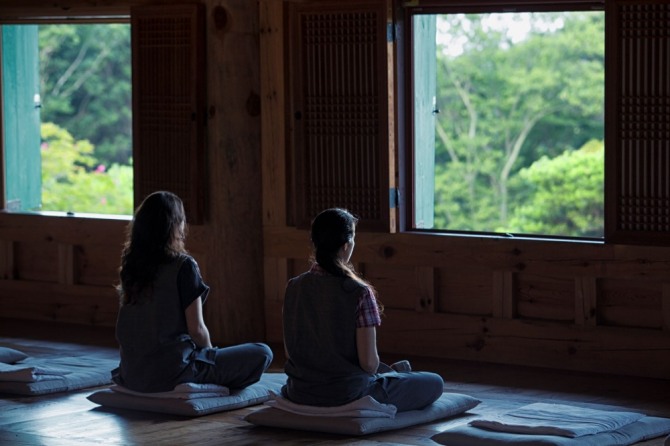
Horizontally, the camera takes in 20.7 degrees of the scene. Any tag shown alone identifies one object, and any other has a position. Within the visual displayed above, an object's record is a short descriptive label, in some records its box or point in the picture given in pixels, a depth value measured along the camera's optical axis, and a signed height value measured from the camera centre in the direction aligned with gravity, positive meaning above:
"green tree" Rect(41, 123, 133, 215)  21.78 -0.27
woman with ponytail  6.85 -0.65
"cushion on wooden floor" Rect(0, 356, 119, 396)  8.17 -0.99
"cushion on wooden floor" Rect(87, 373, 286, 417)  7.49 -1.01
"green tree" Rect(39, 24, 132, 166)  23.41 +0.94
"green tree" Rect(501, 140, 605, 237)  19.80 -0.43
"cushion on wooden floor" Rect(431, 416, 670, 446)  6.36 -1.01
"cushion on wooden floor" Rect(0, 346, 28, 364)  9.18 -0.97
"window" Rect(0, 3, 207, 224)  10.05 +0.34
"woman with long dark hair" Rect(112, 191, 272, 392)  7.48 -0.60
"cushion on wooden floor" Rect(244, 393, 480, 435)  6.88 -1.01
